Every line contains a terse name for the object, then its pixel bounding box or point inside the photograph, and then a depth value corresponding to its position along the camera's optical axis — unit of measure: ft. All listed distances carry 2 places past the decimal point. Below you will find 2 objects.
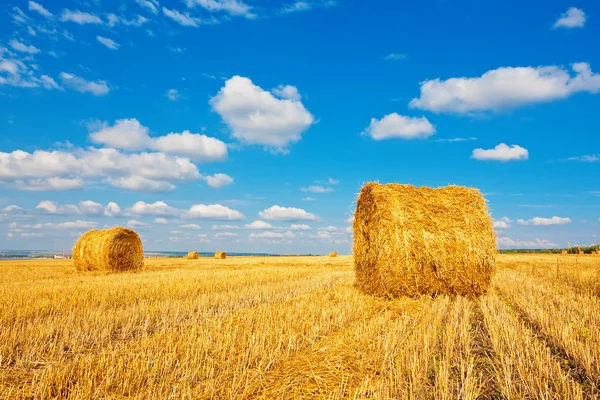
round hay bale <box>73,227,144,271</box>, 61.05
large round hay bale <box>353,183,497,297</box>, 29.48
